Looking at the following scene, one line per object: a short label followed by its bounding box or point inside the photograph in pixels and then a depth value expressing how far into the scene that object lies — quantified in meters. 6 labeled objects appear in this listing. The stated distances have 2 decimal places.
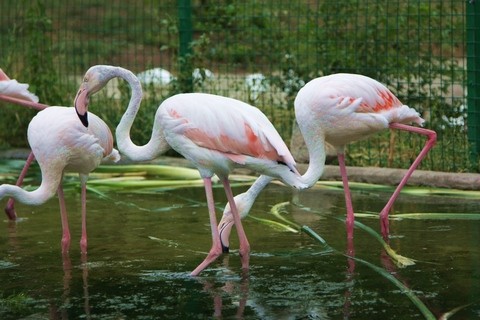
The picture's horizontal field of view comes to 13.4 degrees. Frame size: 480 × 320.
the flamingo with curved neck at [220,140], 11.29
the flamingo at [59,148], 12.17
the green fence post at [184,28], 20.50
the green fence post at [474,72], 17.19
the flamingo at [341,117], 12.58
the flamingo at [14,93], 15.87
